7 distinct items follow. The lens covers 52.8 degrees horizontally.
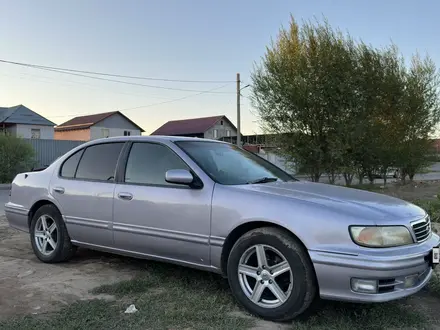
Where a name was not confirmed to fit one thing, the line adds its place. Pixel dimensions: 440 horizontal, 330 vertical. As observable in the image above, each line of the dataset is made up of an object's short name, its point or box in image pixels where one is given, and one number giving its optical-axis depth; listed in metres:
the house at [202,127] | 61.25
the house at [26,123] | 37.47
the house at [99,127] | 51.69
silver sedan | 3.22
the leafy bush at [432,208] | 8.14
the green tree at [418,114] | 17.75
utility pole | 28.12
